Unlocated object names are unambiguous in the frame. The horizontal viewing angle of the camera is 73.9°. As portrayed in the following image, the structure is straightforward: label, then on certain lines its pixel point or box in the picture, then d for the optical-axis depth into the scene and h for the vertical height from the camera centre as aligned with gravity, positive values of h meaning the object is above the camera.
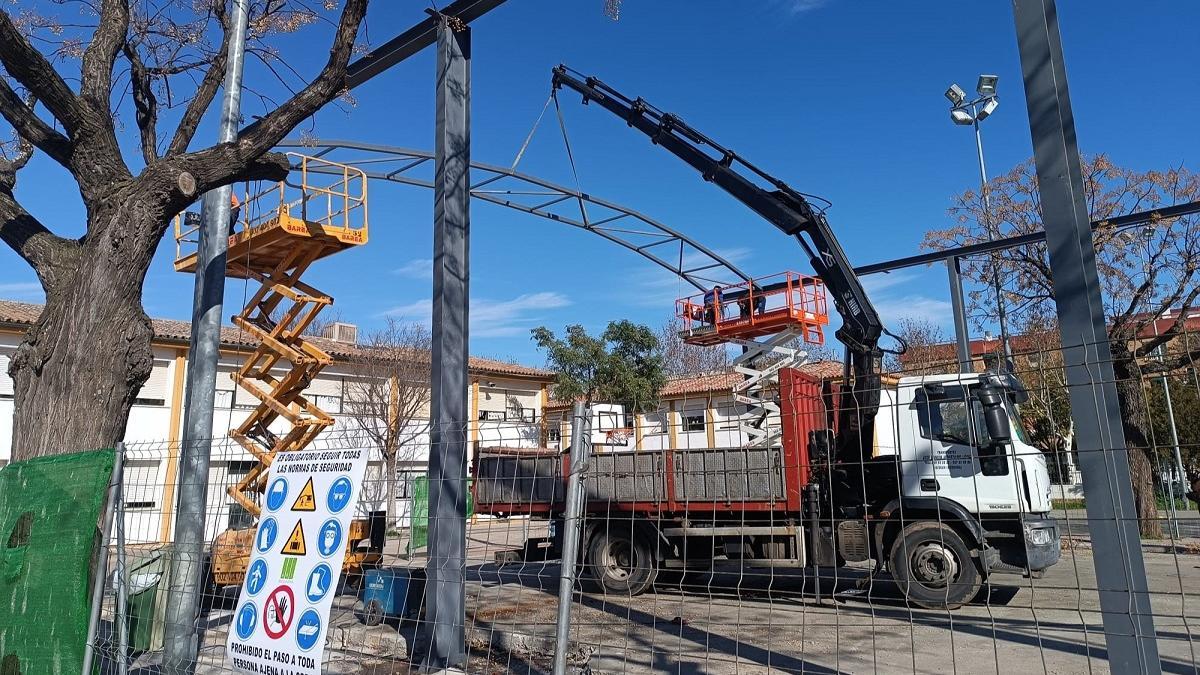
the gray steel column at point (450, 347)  6.76 +1.39
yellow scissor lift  11.92 +3.23
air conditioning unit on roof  35.44 +7.40
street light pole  16.72 +7.93
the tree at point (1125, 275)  15.73 +4.36
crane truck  9.33 +0.05
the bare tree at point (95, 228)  5.81 +2.13
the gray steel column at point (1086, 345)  3.85 +0.66
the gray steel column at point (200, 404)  6.38 +0.90
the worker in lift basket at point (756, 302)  16.34 +3.82
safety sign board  3.71 -0.30
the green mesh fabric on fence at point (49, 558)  5.01 -0.32
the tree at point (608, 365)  26.16 +4.22
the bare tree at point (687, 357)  42.91 +7.27
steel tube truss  14.52 +6.32
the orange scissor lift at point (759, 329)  12.35 +3.22
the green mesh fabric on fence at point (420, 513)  11.63 -0.22
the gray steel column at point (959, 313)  15.06 +3.20
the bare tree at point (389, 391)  27.34 +3.76
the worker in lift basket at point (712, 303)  17.06 +4.00
